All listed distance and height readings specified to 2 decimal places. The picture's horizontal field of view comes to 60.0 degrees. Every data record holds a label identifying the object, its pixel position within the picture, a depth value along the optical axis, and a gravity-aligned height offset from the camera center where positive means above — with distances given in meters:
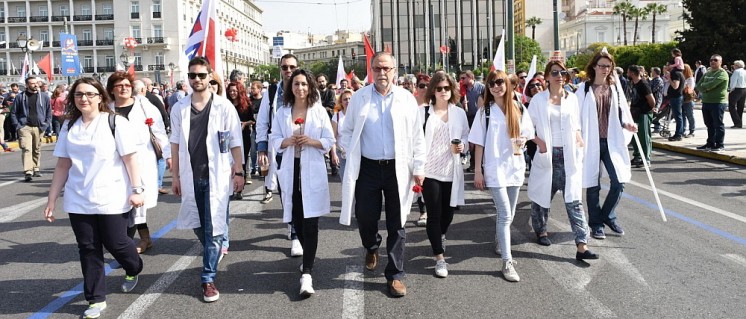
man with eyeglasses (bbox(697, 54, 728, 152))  12.73 +0.36
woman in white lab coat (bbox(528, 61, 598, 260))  6.05 -0.23
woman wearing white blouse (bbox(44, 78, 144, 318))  4.56 -0.32
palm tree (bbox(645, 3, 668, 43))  92.49 +16.14
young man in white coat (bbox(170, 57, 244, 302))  4.99 -0.21
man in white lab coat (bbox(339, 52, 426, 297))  4.99 -0.22
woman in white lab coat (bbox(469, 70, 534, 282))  5.51 -0.21
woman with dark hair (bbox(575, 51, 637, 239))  6.36 -0.04
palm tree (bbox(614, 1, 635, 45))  94.31 +16.47
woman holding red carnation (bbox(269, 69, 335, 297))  5.12 -0.22
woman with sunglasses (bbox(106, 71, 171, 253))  5.91 +0.07
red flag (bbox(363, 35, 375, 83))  13.12 +1.59
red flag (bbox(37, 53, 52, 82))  26.35 +2.93
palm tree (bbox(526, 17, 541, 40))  117.08 +18.40
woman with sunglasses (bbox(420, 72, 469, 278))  5.52 -0.26
